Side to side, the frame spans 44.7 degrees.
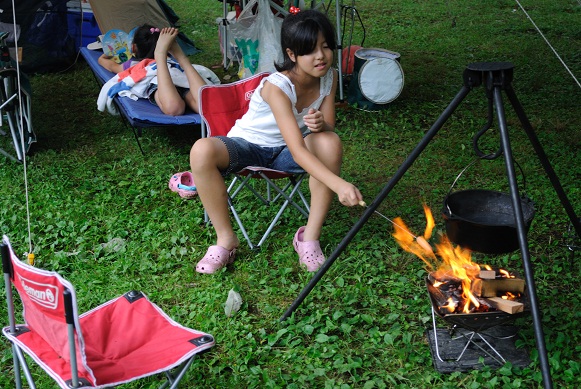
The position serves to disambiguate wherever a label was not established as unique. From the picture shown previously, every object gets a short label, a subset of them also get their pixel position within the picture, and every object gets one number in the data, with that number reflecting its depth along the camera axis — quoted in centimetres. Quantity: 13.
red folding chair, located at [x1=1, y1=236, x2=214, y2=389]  200
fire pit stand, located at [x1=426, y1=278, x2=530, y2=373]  258
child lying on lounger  437
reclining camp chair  456
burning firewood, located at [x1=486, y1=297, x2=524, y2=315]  254
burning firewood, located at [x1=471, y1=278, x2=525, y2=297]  267
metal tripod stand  230
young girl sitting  320
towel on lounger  493
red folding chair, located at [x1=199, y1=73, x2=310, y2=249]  365
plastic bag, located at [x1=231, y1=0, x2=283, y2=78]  598
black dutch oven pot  251
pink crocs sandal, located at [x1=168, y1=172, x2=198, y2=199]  427
